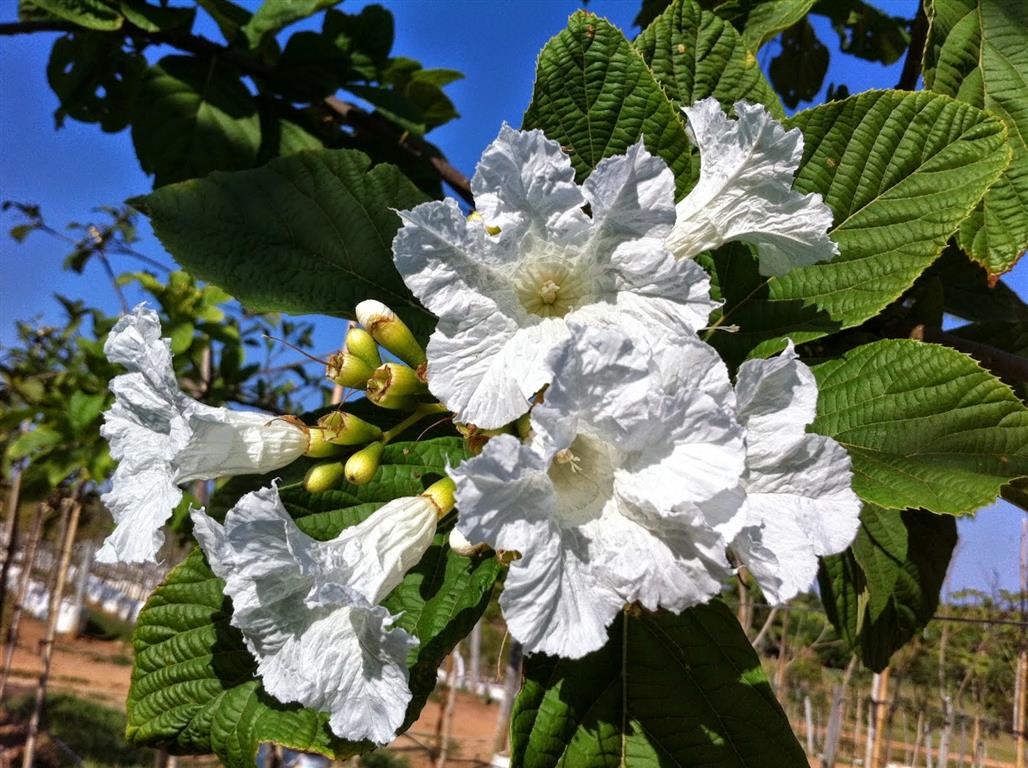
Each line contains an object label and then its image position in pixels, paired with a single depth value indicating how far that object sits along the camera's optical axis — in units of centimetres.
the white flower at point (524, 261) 16
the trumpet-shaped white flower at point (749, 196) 19
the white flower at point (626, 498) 15
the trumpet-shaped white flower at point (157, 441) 19
